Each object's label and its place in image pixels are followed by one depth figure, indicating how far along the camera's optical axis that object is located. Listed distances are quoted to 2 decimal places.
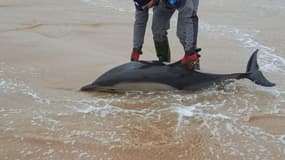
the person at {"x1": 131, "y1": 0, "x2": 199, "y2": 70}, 5.39
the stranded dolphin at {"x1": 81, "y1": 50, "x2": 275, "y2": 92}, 5.32
